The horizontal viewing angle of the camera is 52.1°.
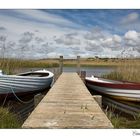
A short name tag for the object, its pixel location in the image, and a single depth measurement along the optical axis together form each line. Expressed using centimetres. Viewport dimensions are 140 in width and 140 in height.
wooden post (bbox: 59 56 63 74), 648
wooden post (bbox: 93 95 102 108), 275
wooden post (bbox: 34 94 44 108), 302
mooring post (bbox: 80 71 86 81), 532
